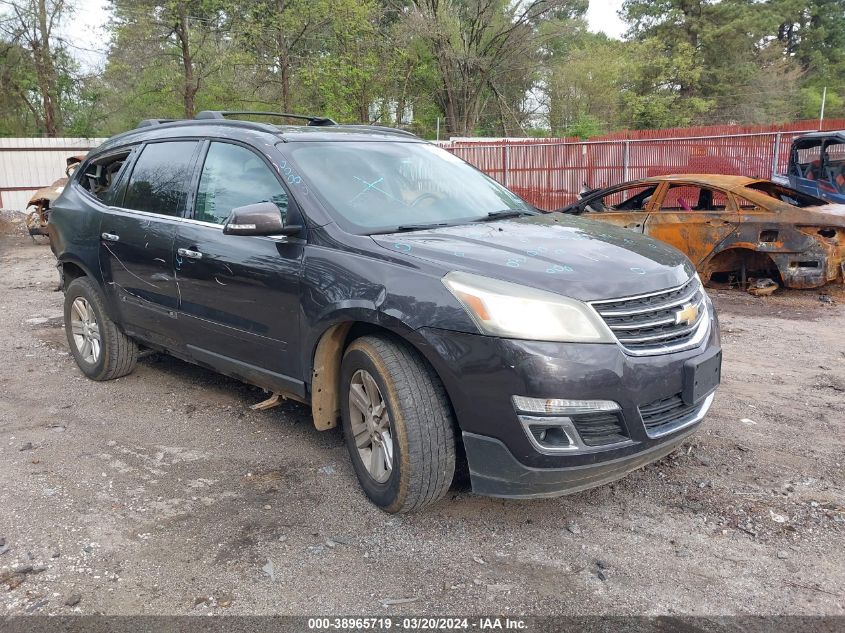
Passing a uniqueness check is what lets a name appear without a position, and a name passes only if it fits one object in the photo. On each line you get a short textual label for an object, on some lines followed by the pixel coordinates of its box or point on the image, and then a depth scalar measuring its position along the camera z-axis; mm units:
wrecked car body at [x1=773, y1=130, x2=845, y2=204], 10039
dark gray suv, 2771
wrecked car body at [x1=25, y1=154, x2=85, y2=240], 12972
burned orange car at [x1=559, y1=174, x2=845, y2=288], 7621
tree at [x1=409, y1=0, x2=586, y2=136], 35656
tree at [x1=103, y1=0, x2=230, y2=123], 21312
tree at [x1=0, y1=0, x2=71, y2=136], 23703
